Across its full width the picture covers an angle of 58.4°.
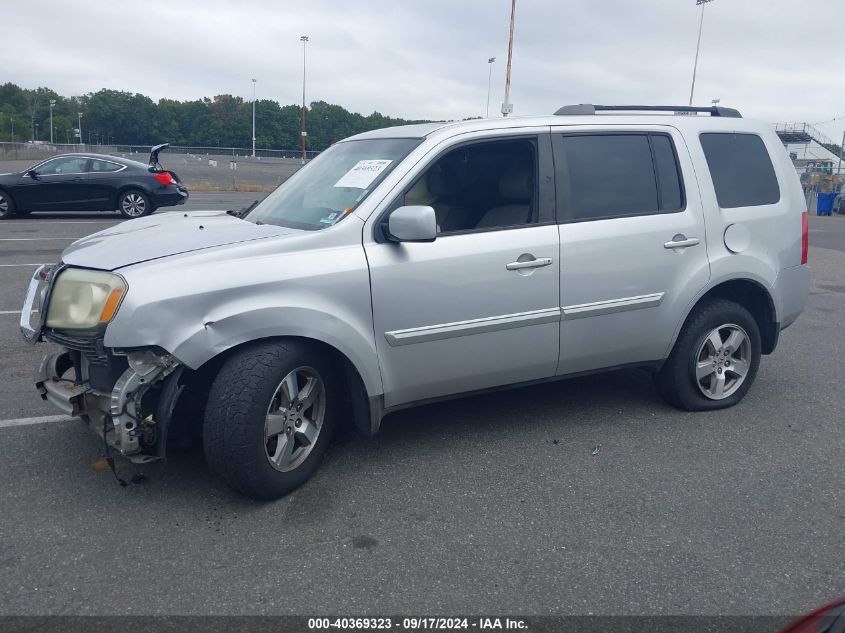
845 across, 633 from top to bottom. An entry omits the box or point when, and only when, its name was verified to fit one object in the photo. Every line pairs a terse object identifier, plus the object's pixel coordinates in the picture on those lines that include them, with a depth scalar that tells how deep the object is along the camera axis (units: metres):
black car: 16.11
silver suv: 3.43
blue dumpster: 31.41
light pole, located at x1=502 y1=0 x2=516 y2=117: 33.86
